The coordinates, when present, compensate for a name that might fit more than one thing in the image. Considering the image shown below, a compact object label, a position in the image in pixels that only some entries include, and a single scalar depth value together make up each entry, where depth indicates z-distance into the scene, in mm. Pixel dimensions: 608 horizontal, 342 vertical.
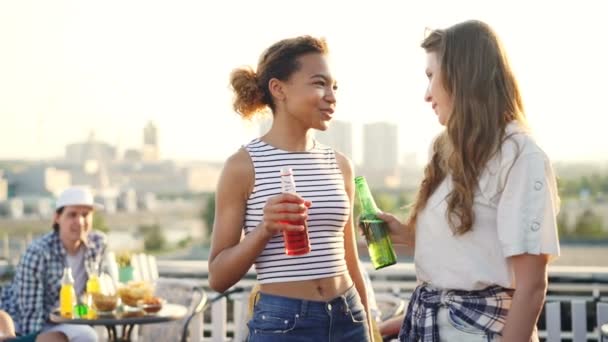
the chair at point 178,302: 5586
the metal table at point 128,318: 4730
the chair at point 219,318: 5844
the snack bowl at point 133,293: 4961
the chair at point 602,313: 4802
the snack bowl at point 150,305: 4969
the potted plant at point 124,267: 5289
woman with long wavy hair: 1797
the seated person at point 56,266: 4992
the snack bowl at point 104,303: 4863
